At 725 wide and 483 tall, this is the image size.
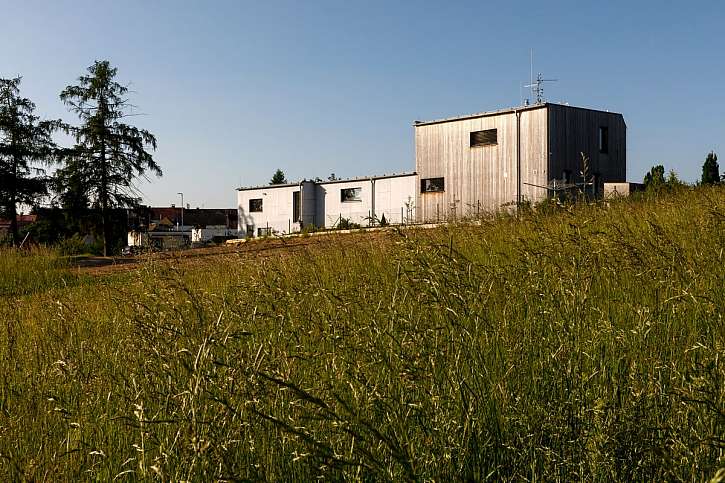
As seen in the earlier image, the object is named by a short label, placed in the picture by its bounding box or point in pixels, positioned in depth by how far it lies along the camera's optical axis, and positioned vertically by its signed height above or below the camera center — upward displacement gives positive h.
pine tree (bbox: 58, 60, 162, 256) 32.38 +4.15
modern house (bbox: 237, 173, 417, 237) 32.25 +1.55
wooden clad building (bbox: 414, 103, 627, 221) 24.36 +3.07
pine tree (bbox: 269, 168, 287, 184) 87.07 +7.28
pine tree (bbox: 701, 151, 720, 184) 31.34 +2.94
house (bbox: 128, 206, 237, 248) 35.36 +0.77
